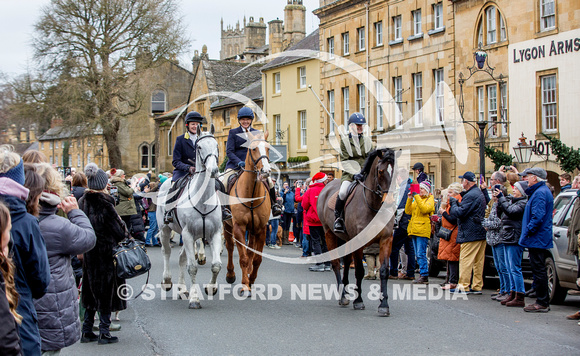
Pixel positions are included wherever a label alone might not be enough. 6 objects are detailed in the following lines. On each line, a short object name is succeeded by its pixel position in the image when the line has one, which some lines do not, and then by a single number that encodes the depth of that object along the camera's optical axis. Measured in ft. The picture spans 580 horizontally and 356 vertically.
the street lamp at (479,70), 80.12
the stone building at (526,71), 84.74
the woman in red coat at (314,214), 55.11
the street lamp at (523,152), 75.07
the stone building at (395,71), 108.68
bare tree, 152.56
